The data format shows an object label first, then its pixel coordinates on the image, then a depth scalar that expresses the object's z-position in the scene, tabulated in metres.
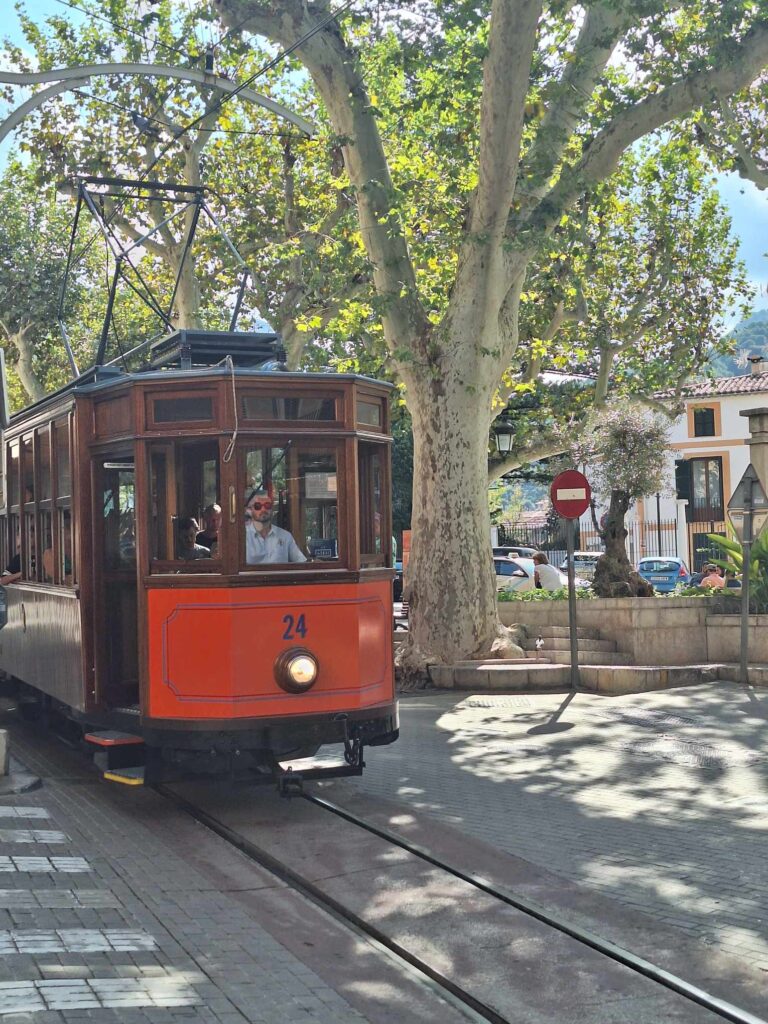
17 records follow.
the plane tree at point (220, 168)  20.48
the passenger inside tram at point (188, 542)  8.42
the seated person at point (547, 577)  22.30
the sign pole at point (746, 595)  14.37
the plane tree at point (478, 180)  14.61
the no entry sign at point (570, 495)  14.40
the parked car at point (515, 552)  39.33
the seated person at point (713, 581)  18.84
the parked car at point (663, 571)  38.97
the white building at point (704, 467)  55.06
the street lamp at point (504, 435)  21.52
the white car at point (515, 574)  30.75
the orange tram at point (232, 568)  8.22
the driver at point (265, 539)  8.30
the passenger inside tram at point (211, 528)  8.31
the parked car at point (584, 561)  39.46
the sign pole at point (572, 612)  14.10
